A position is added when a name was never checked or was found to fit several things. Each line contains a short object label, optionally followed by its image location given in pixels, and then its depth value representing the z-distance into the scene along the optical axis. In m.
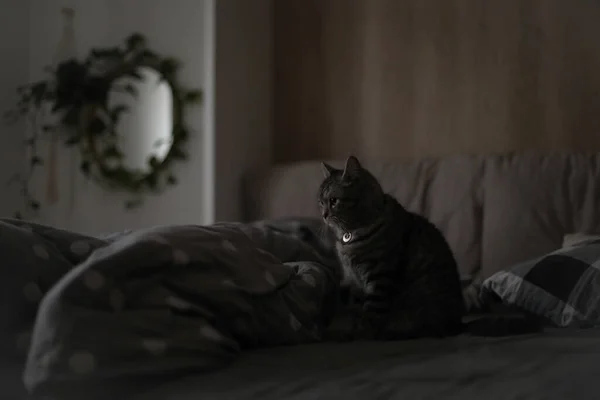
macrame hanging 3.05
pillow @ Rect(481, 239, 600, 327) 1.38
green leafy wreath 2.79
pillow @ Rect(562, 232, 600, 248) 1.61
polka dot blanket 0.91
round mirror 2.82
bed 0.89
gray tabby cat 1.33
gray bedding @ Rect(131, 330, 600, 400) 0.86
